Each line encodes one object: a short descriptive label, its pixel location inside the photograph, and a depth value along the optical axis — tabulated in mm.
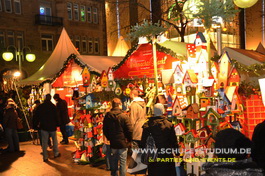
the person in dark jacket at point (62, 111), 8906
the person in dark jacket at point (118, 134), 4751
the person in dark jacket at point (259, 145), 1845
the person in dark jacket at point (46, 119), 6910
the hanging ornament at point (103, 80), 6683
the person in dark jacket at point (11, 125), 8234
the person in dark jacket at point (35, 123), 7246
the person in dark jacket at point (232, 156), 1768
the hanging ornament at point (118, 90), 6819
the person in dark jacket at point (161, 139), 3629
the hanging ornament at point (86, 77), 6986
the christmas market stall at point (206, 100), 4617
